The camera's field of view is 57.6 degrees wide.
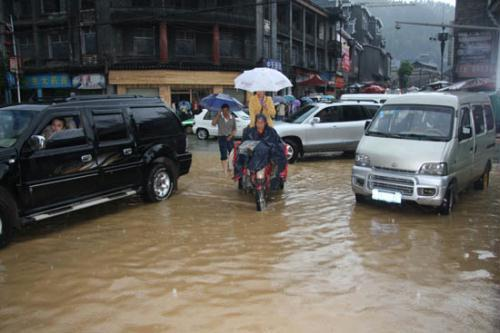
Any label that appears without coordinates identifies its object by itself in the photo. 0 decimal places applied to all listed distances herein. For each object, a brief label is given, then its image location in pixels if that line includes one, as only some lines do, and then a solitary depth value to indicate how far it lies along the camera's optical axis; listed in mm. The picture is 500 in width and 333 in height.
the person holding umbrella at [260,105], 9523
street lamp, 46250
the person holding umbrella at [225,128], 10820
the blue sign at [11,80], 30484
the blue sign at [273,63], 34031
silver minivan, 7180
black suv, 6000
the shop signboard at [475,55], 36312
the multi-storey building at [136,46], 29656
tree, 79812
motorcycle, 7918
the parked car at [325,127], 13305
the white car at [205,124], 20673
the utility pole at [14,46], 27080
